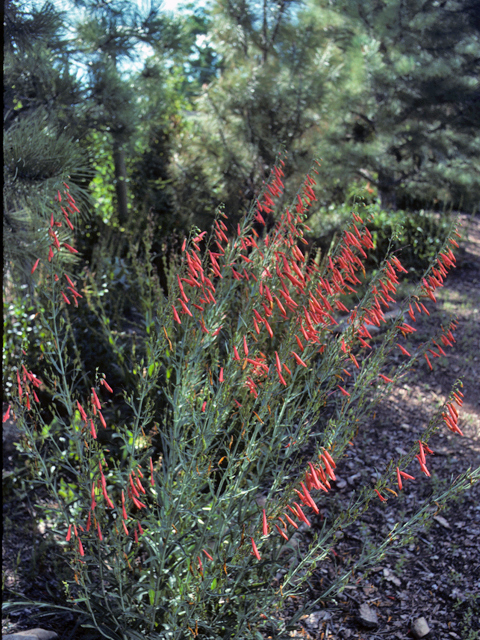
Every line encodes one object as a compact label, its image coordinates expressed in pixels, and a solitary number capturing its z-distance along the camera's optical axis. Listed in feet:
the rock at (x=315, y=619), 6.79
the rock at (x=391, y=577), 7.50
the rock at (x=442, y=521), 8.47
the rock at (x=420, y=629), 6.57
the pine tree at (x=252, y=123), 19.61
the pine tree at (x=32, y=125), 8.66
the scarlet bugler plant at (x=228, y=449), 4.84
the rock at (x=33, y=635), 5.90
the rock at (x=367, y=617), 6.77
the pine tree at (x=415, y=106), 24.49
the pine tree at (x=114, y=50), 14.14
